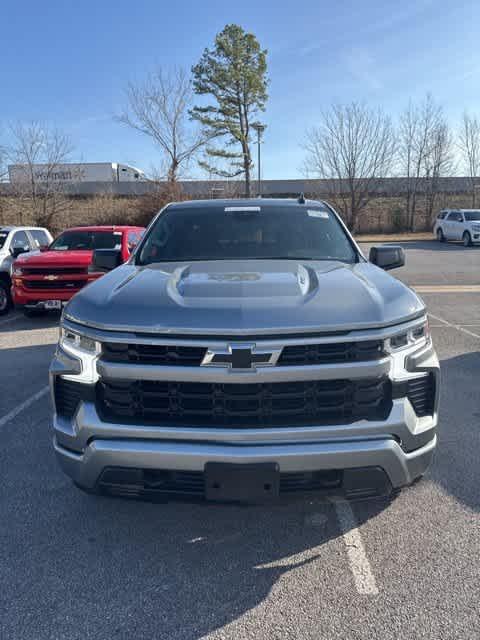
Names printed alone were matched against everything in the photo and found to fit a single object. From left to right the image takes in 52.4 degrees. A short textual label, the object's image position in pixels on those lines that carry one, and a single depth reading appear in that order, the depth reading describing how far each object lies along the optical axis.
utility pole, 38.72
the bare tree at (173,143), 35.19
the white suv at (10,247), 9.78
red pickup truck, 8.61
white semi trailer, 31.72
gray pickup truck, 2.18
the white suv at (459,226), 25.56
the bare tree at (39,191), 31.95
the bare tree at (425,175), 39.12
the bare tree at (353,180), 37.09
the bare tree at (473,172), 40.81
